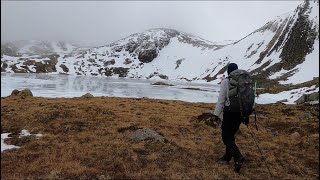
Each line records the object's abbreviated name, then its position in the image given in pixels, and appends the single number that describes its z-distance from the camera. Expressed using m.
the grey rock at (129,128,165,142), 10.60
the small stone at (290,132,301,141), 12.76
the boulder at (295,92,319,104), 32.88
